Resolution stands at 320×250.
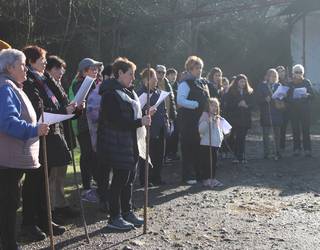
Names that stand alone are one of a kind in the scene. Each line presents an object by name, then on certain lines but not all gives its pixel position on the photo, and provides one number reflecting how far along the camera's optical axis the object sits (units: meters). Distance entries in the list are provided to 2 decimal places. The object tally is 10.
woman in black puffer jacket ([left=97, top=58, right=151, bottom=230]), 6.04
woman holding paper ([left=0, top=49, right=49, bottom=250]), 4.59
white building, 23.42
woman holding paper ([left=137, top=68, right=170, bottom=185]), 8.50
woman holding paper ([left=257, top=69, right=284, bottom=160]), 11.54
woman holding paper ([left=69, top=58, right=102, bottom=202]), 7.42
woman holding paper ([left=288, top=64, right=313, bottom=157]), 11.64
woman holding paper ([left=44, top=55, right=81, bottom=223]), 6.46
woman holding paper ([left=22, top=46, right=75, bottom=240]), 5.82
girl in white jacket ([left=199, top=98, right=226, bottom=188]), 8.88
